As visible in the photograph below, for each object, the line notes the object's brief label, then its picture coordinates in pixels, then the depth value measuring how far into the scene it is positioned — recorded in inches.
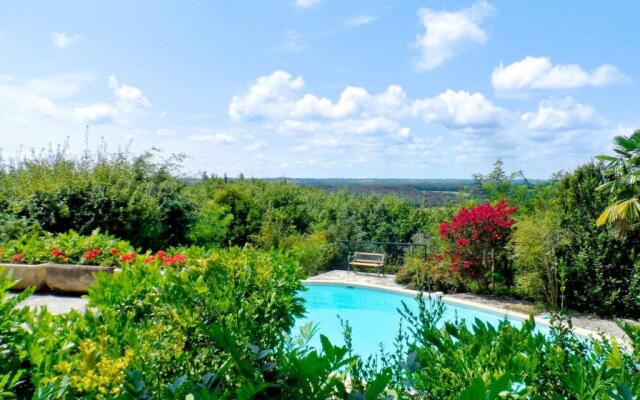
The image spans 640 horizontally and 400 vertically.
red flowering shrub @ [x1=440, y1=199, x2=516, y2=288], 424.8
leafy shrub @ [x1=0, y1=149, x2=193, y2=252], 325.1
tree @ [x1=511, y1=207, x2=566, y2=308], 363.0
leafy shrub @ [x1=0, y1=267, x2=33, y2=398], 69.4
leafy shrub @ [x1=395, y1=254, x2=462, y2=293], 445.4
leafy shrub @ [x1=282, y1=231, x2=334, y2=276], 550.3
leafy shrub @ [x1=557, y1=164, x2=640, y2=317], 344.2
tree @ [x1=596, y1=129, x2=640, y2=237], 332.5
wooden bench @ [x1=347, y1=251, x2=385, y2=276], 562.6
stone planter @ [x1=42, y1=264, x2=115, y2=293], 219.1
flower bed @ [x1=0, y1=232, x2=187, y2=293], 219.8
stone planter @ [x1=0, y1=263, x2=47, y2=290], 219.3
